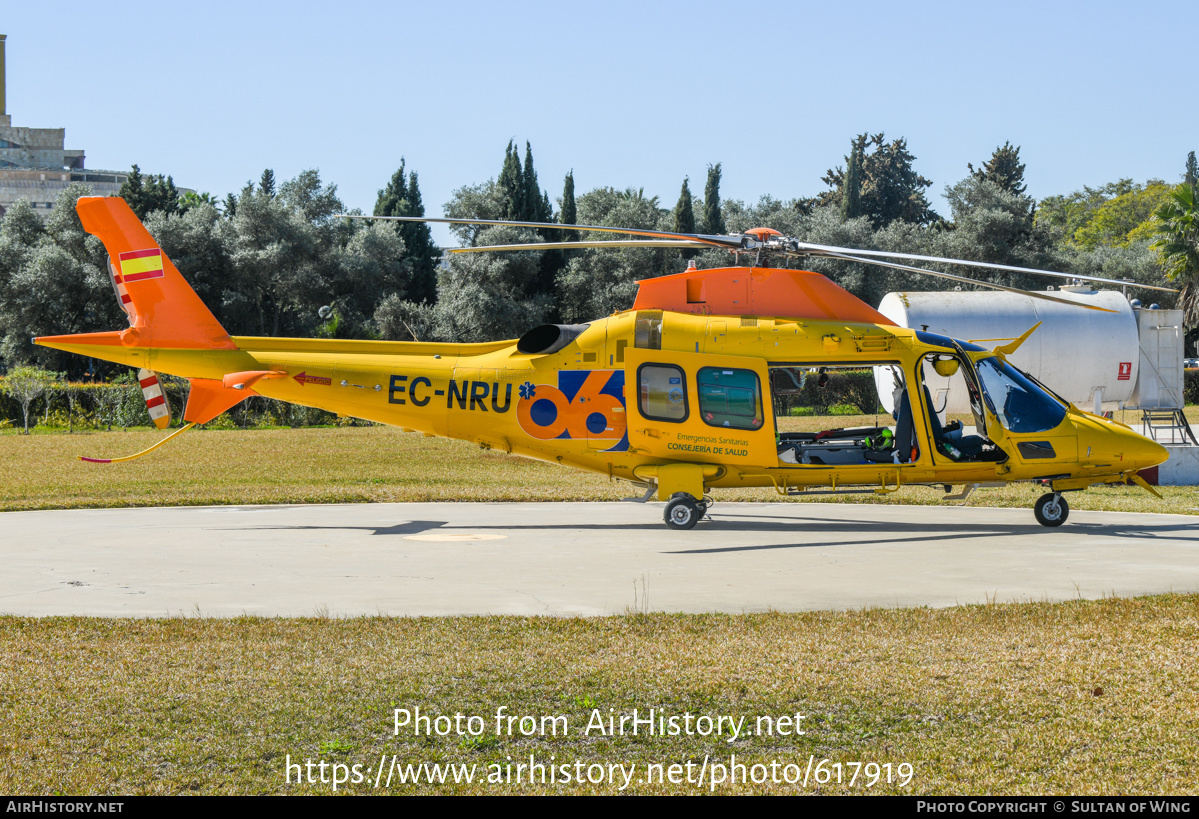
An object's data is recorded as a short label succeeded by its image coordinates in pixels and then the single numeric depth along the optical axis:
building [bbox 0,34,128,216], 141.88
